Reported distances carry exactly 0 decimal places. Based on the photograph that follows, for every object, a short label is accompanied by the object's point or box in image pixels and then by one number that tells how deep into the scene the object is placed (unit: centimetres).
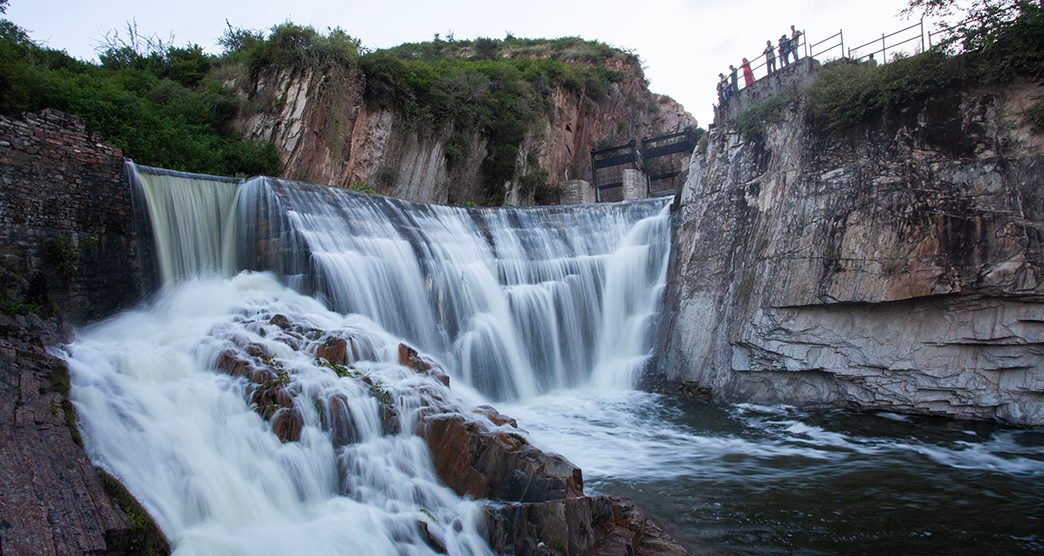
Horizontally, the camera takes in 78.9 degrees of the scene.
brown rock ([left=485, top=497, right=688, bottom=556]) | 594
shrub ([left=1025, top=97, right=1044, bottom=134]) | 1156
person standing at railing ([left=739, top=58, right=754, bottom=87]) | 1811
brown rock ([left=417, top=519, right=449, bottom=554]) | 603
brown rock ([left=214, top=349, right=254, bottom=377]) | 776
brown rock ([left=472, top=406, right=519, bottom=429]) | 785
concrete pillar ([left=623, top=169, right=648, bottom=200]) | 2800
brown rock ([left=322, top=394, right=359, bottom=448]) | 723
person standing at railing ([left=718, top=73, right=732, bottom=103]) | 1893
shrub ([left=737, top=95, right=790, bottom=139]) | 1506
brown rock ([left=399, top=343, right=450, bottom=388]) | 905
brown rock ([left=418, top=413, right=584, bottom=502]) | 654
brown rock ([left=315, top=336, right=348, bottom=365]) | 862
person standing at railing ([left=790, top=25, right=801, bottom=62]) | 1660
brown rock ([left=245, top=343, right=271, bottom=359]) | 816
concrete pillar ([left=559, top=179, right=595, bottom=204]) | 2695
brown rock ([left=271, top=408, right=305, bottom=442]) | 698
